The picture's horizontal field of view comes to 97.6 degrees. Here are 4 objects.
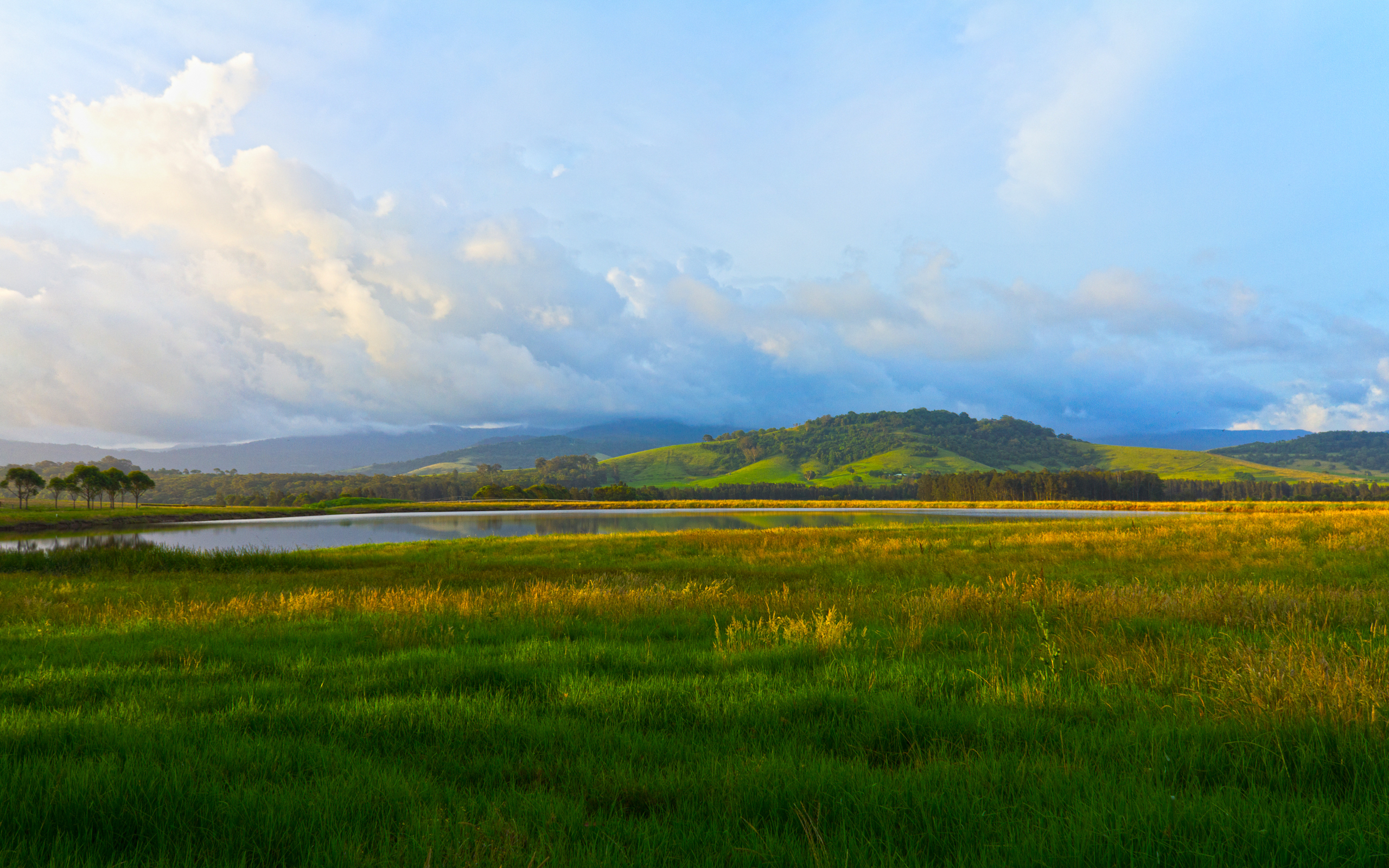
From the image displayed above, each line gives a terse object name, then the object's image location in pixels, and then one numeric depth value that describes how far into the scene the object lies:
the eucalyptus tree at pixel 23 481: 112.68
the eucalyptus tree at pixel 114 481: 123.19
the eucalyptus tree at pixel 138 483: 131.38
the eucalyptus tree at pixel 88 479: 120.69
